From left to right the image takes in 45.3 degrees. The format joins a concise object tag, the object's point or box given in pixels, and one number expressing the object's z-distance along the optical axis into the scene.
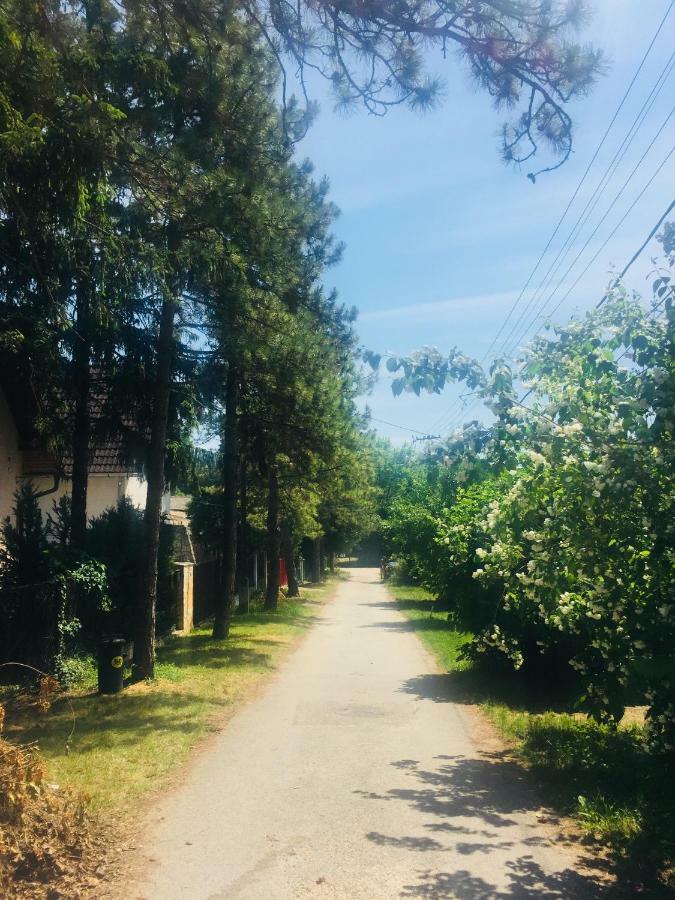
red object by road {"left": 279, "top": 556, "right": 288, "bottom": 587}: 44.58
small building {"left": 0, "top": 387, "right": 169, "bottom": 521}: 15.39
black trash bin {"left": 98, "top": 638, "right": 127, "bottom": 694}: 11.51
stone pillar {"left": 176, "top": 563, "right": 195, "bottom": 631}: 20.09
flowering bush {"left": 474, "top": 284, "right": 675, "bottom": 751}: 5.59
